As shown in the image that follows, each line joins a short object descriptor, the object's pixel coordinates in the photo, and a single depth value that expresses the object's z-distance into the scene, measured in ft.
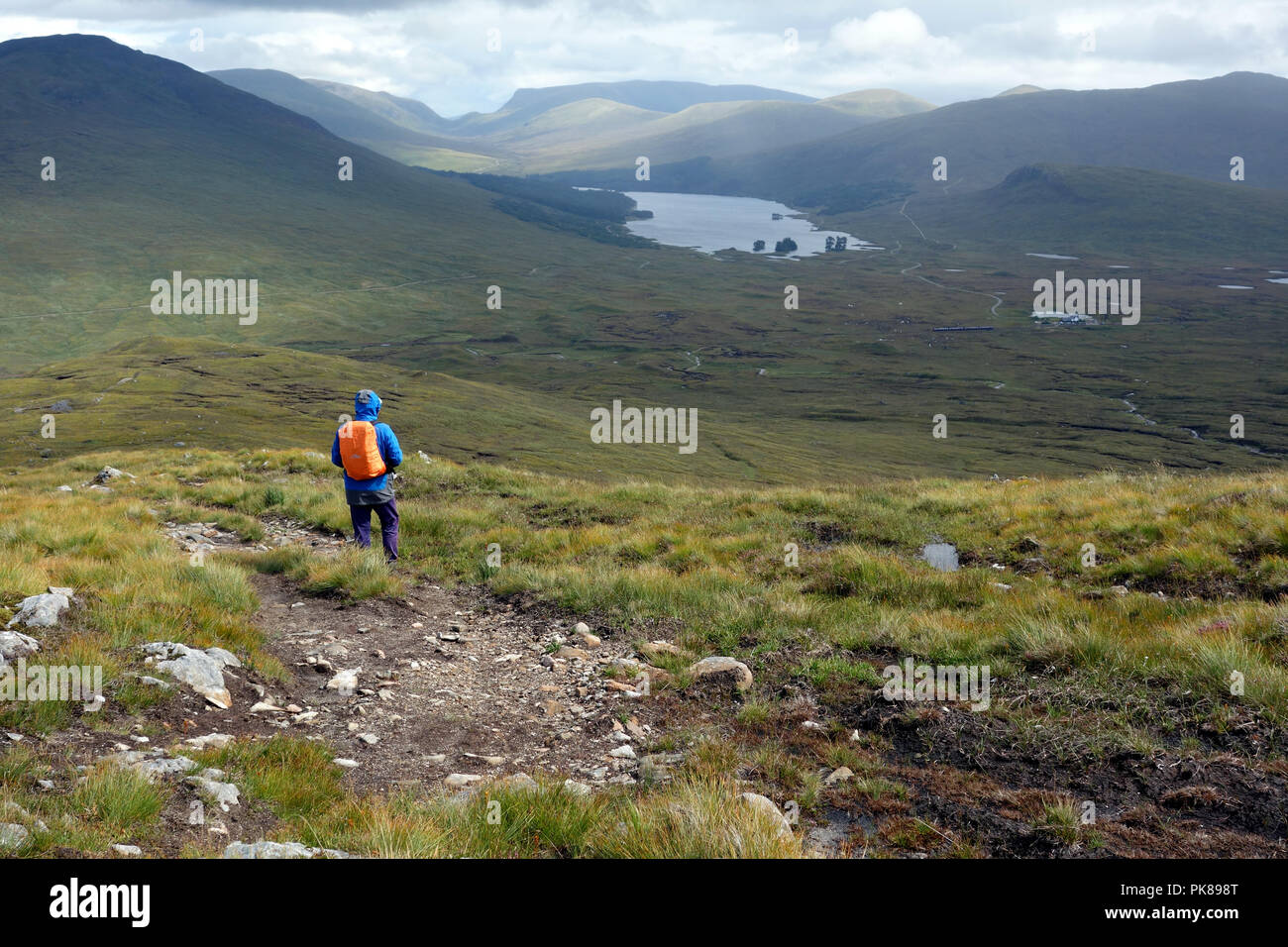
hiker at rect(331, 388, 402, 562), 41.96
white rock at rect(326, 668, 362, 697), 27.12
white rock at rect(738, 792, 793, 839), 16.28
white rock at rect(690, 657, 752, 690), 27.50
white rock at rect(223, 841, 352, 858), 14.08
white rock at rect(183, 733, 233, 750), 20.92
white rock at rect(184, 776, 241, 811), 17.81
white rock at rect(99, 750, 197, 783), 18.11
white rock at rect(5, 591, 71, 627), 25.58
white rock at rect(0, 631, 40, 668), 22.95
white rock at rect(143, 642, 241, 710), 24.02
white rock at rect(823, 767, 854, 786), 20.49
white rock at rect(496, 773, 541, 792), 18.62
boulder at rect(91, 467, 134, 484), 69.46
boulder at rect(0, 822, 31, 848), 13.65
